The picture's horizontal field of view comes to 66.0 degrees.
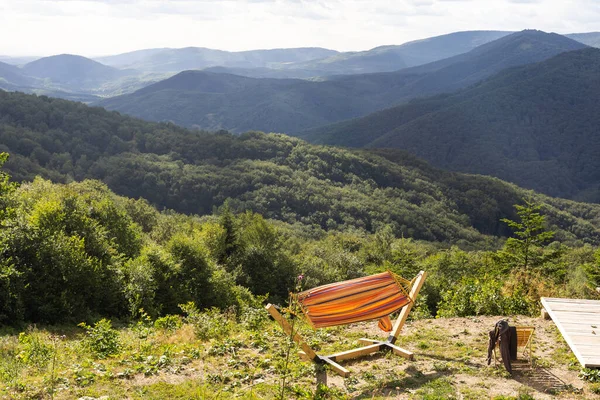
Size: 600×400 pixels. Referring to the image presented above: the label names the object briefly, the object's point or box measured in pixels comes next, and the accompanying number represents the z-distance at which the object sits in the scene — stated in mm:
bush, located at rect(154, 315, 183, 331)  11373
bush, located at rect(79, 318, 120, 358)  9048
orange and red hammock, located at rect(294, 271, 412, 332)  8422
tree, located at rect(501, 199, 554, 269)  25641
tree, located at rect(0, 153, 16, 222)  14984
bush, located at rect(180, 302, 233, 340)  10453
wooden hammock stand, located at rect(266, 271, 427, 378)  8242
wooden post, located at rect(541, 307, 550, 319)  11353
